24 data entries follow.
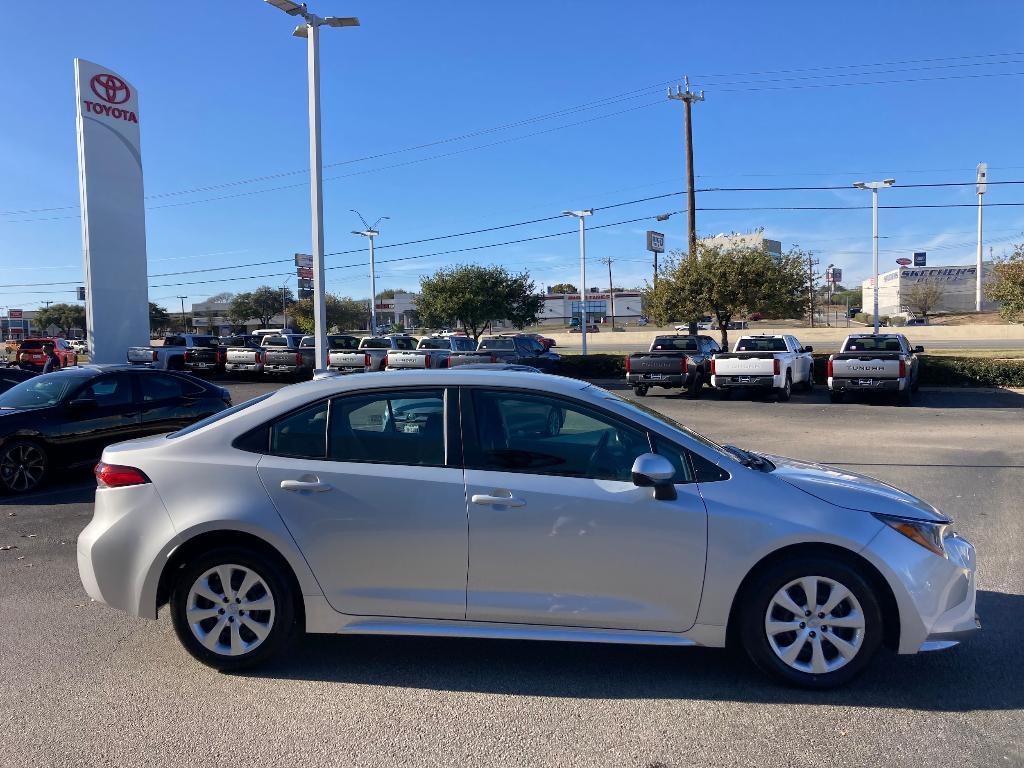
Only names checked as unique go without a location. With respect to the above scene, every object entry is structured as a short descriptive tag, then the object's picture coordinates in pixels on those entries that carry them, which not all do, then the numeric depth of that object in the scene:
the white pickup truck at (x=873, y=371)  18.45
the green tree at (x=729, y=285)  28.02
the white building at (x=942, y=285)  109.81
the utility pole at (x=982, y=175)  80.76
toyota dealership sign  27.59
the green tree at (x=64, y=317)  95.62
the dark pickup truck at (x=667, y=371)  21.08
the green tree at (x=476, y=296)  48.94
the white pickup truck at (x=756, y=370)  19.62
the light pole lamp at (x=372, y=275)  46.83
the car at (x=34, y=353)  36.03
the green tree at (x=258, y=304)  99.81
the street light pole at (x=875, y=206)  38.31
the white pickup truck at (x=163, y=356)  26.84
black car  9.04
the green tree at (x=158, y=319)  99.38
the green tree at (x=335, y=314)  80.12
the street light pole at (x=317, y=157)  14.73
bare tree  97.38
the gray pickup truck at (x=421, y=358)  23.86
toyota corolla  3.87
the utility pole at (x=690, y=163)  30.84
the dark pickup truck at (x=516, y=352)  26.64
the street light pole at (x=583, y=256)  40.78
